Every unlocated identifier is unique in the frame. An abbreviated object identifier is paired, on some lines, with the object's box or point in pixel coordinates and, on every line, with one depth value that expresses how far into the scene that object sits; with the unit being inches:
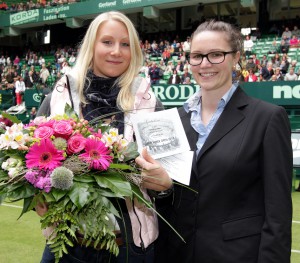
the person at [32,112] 641.0
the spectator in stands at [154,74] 698.2
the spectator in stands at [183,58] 701.6
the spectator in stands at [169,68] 697.1
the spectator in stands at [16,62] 1074.3
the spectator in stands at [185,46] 752.5
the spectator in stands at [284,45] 674.8
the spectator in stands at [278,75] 527.9
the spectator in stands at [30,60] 1064.2
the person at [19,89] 781.1
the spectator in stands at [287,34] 733.9
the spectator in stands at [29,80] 817.5
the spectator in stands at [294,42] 665.5
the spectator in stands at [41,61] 1029.2
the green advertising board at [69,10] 1000.9
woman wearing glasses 71.7
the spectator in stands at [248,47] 663.8
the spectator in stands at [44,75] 839.7
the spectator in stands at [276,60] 597.3
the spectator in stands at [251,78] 541.8
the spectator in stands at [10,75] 888.0
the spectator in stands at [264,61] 613.6
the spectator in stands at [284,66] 574.5
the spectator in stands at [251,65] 567.2
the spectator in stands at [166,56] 803.6
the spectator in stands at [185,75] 605.2
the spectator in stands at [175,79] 608.3
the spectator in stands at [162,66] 714.7
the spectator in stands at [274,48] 694.7
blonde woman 79.9
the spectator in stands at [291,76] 503.5
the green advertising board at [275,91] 460.4
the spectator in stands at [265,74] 559.5
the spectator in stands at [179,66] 680.9
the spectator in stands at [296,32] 737.0
